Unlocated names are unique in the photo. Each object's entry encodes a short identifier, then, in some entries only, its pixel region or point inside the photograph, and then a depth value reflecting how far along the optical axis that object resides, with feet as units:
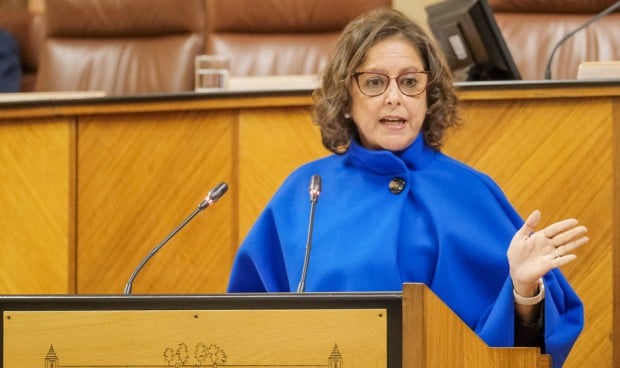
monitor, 21.02
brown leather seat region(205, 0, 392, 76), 29.66
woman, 13.21
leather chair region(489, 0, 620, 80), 27.58
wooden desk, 18.24
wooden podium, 10.12
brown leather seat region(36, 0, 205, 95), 30.58
